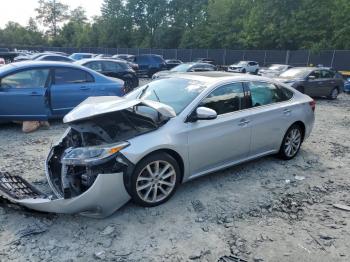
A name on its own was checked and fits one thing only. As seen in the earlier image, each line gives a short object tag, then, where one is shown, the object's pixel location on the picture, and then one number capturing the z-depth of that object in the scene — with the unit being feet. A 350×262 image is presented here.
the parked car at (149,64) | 74.28
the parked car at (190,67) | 57.41
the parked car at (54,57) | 55.31
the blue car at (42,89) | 21.91
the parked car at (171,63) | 81.46
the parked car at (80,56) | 79.46
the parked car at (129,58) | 64.88
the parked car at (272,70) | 60.83
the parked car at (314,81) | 42.82
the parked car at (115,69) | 41.96
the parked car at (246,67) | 89.20
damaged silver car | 11.08
